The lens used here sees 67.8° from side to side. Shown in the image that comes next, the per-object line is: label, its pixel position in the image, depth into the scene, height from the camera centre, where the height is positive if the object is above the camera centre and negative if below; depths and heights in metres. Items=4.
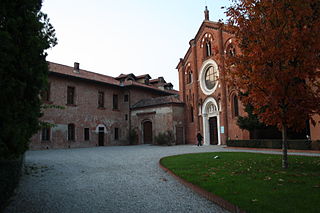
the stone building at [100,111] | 25.62 +2.35
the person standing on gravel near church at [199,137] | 25.97 -0.89
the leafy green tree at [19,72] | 4.43 +1.25
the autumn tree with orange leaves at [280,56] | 7.72 +2.38
